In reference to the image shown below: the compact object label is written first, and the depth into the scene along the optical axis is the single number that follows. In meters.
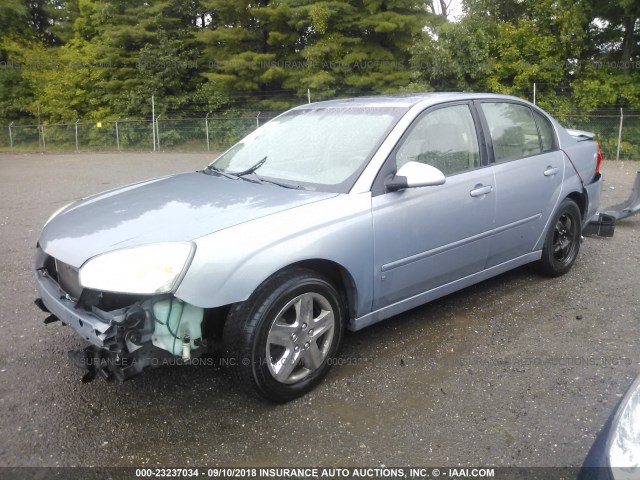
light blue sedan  2.73
